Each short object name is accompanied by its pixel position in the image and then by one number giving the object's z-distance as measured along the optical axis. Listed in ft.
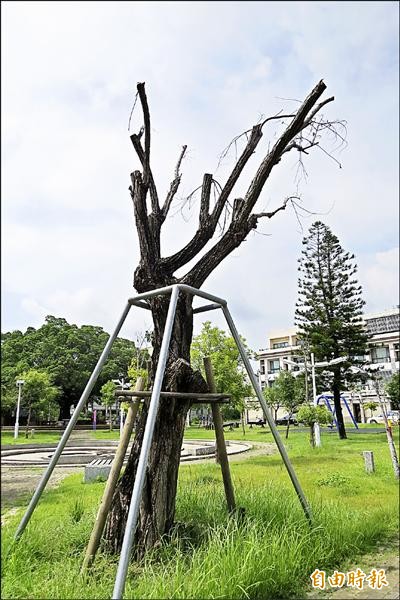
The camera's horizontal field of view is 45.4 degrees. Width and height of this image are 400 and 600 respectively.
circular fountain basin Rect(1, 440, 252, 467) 28.89
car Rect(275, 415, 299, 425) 89.47
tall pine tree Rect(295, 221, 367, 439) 48.96
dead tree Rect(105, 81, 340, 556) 9.24
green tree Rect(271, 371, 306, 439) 60.90
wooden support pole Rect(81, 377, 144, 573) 8.11
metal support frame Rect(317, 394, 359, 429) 52.14
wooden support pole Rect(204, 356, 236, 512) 10.34
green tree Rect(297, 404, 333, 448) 33.63
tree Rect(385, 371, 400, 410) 70.31
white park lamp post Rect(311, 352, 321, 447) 35.05
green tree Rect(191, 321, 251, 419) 28.30
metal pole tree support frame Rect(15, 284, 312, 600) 6.00
